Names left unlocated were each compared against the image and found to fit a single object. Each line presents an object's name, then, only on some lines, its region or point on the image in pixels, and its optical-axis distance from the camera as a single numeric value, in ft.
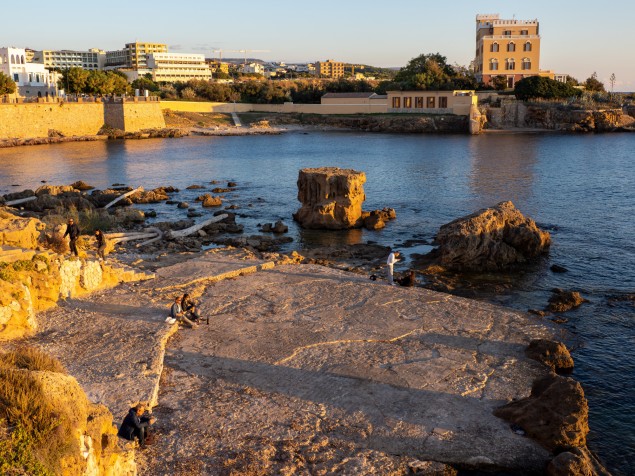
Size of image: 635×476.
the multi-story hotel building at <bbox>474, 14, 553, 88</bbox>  379.76
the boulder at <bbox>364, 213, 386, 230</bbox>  121.70
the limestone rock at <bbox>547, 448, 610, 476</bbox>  40.61
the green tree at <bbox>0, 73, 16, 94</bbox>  302.06
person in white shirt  80.41
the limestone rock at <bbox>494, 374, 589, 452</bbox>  44.68
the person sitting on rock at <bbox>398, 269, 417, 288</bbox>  78.38
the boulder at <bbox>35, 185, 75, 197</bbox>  147.64
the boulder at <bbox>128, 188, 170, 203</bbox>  151.53
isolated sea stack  119.55
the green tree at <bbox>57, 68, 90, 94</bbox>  357.82
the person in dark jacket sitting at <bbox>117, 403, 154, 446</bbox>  40.50
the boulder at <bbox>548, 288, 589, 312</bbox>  75.84
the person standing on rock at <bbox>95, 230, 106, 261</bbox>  78.38
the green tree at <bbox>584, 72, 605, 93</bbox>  421.18
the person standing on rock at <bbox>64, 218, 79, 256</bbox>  75.15
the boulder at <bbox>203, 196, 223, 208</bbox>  146.00
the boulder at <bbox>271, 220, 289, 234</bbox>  119.03
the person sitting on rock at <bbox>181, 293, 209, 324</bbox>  61.52
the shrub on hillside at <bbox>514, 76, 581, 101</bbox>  354.13
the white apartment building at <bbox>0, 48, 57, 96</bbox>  383.65
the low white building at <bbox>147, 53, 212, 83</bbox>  613.93
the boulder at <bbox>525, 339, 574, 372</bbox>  57.31
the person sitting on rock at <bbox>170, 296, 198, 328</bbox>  60.64
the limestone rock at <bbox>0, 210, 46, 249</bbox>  71.92
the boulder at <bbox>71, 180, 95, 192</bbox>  167.20
